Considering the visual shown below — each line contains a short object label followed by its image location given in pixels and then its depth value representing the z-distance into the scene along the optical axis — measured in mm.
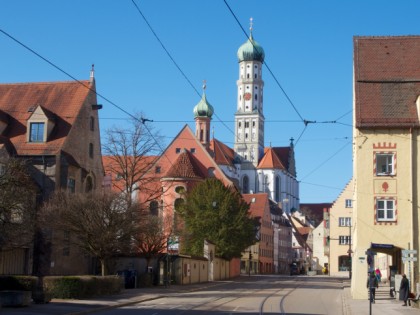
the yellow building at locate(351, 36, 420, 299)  37094
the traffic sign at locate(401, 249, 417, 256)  32906
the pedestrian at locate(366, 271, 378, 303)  29125
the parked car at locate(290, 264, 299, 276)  106938
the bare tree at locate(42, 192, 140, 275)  39469
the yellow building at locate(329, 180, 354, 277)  91312
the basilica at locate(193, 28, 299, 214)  167750
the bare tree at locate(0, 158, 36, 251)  28109
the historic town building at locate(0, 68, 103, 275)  46531
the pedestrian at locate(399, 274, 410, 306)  32406
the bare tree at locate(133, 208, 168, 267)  43406
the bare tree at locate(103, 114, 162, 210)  53750
